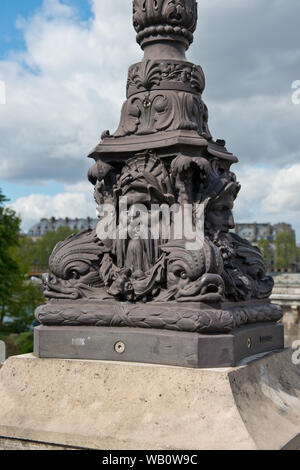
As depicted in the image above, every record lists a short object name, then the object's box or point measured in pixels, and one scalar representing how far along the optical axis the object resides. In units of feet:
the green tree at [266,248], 228.47
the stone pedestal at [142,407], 13.94
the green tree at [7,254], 77.10
